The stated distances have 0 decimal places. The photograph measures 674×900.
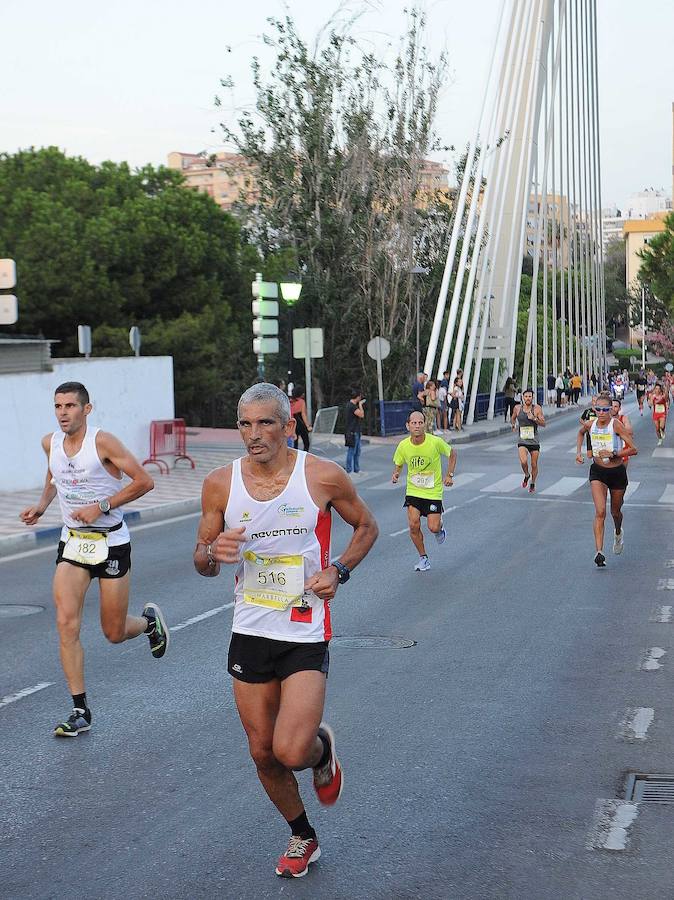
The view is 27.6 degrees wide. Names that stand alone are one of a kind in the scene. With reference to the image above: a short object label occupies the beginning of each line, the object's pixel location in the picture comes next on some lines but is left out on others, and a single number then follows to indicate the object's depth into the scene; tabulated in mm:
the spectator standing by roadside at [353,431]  27609
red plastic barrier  27414
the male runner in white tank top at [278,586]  4996
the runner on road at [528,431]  24016
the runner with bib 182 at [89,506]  7594
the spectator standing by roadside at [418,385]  38344
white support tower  47594
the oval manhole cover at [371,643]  9828
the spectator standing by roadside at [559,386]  67775
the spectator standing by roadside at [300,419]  26750
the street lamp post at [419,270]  42784
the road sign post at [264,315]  26172
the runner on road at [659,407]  39312
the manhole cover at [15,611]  11359
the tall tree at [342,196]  43938
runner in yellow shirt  13969
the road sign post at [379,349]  39312
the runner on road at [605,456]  14148
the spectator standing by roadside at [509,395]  48169
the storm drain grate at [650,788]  6105
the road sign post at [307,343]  32812
